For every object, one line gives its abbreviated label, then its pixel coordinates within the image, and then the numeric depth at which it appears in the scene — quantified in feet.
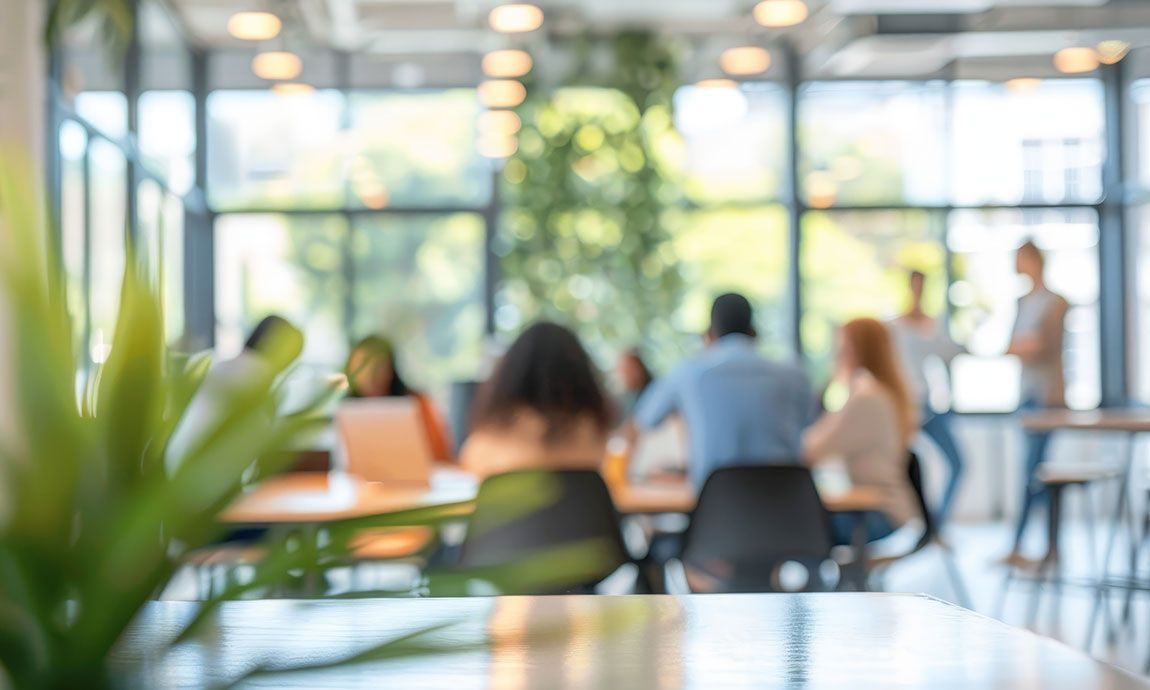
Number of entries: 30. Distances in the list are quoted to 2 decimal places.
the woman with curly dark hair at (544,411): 11.77
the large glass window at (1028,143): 33.06
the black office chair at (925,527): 14.49
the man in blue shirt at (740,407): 13.39
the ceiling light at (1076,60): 30.32
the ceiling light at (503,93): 28.78
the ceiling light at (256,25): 20.75
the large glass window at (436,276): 32.40
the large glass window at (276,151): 32.35
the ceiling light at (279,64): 24.29
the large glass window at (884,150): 33.06
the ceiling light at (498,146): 31.24
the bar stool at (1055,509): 18.65
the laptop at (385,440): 12.67
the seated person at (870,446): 14.23
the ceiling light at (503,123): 30.99
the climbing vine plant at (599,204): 30.83
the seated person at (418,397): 15.85
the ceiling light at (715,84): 30.09
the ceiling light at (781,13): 19.67
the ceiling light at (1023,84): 32.60
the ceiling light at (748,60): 27.50
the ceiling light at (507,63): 26.13
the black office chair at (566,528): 10.84
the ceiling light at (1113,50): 29.30
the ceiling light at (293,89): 30.04
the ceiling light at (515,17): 20.70
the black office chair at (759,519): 11.66
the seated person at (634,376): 22.98
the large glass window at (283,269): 32.35
